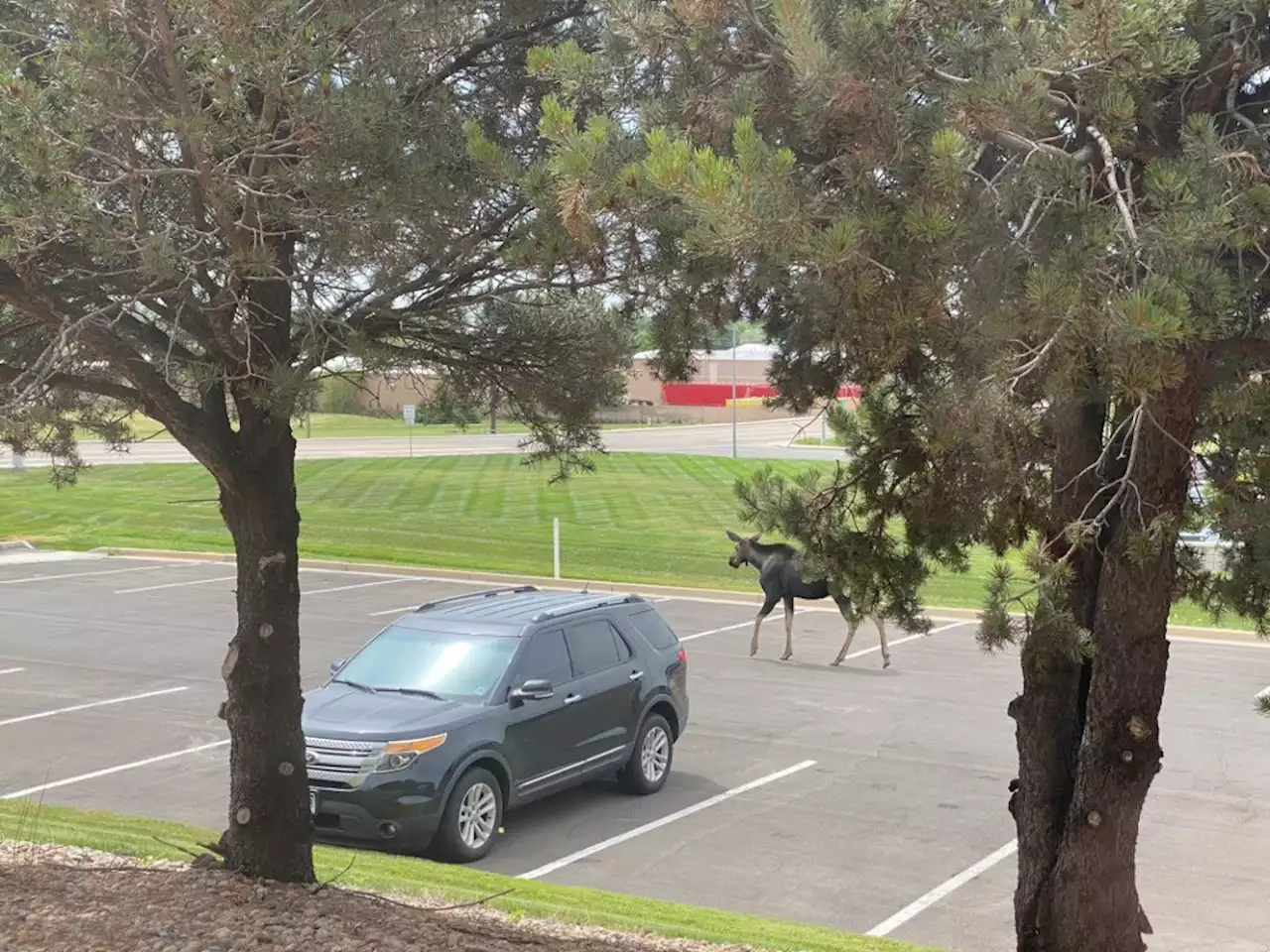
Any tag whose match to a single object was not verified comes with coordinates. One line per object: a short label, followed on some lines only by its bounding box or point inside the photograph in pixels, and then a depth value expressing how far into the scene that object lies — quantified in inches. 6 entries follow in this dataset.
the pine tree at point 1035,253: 182.1
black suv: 390.3
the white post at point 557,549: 993.5
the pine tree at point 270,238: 221.1
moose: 705.6
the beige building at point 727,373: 2284.2
